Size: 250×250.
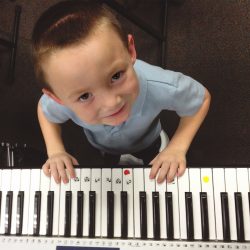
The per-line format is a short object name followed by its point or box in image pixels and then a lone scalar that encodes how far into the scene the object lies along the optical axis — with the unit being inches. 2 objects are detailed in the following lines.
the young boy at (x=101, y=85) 29.5
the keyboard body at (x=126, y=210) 35.9
